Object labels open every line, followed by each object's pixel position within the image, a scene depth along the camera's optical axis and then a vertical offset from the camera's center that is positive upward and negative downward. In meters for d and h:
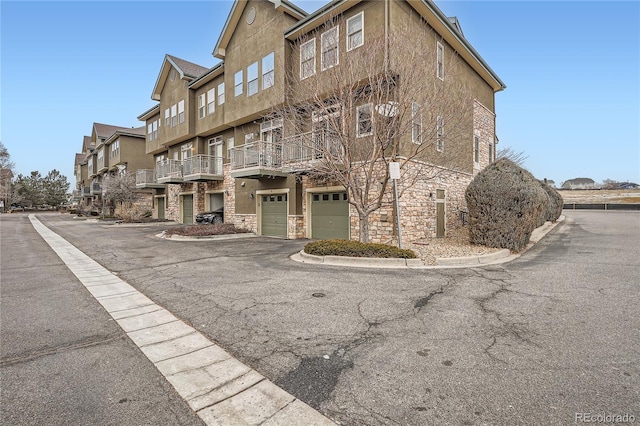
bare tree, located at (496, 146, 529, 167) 14.07 +2.15
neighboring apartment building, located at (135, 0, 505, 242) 12.05 +4.78
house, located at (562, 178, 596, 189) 87.12 +5.52
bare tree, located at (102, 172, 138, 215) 28.95 +1.67
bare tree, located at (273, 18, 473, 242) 9.37 +3.02
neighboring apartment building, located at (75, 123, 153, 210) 35.06 +6.33
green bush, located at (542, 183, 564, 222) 17.81 -0.21
